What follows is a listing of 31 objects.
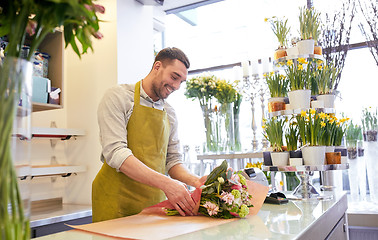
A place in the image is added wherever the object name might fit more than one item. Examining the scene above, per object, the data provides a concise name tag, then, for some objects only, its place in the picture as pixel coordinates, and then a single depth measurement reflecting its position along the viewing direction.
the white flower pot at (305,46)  2.24
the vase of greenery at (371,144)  3.03
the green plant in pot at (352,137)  3.09
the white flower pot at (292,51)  2.27
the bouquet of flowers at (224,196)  1.30
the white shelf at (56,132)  2.62
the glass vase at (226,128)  3.38
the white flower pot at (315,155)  1.98
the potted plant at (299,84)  2.10
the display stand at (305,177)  1.97
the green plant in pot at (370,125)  3.04
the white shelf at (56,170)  2.59
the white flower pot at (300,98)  2.09
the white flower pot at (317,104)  2.16
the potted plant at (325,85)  2.19
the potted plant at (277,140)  2.08
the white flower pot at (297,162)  2.02
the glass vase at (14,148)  0.56
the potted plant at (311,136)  1.98
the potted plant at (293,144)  2.02
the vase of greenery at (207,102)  3.45
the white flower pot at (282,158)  2.07
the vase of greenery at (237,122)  3.38
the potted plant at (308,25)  2.30
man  1.81
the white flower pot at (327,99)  2.19
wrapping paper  1.07
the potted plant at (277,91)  2.21
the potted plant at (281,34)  2.35
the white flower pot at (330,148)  2.05
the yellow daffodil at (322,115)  2.00
